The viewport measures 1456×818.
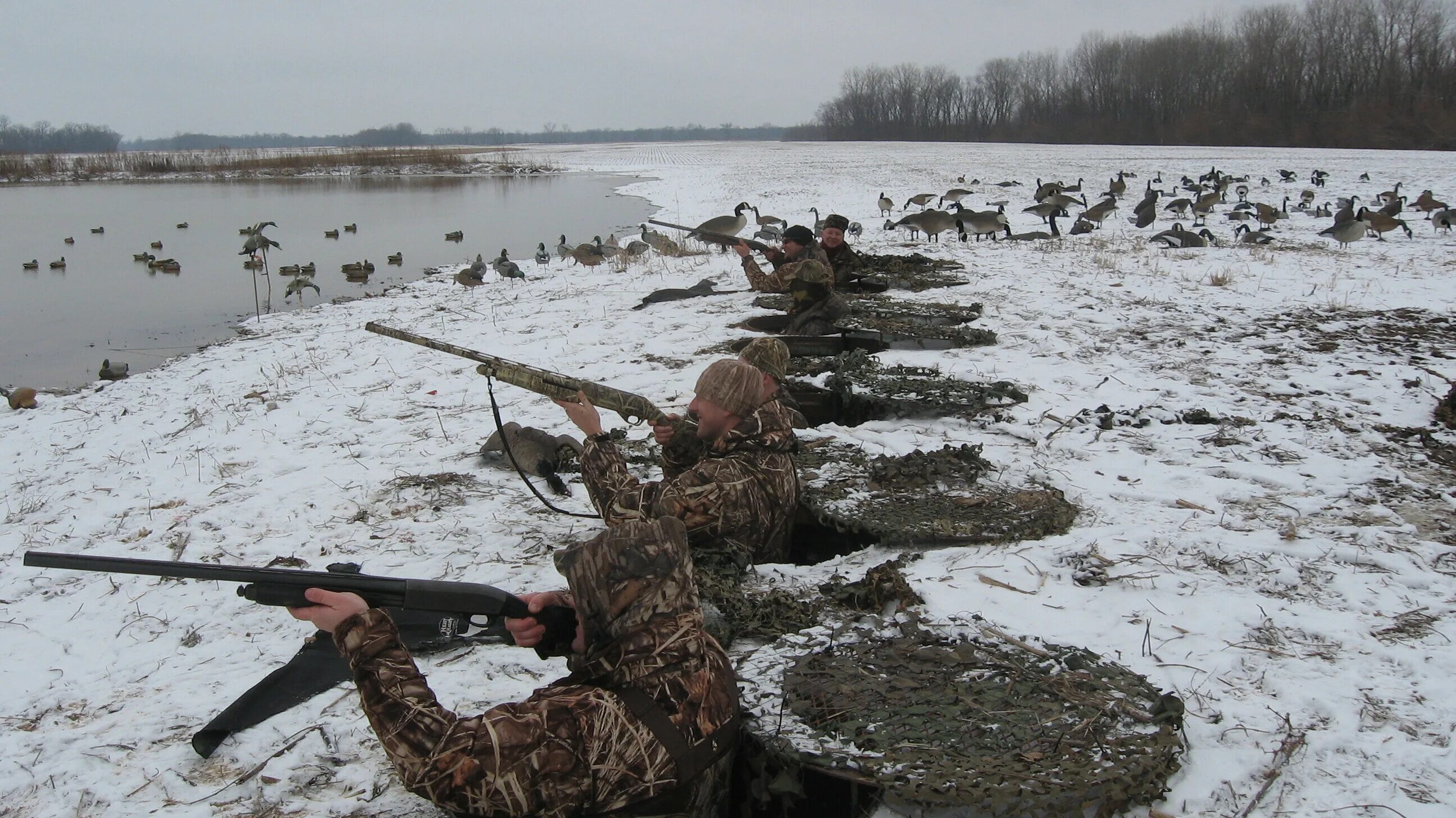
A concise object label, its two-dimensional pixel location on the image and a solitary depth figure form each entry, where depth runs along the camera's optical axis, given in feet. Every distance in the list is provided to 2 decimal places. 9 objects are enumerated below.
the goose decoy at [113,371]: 32.01
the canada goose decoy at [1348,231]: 45.16
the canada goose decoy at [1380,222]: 47.39
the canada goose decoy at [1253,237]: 47.55
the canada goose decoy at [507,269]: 47.19
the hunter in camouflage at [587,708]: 7.48
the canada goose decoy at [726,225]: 53.98
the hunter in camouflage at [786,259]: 30.07
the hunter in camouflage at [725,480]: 12.13
